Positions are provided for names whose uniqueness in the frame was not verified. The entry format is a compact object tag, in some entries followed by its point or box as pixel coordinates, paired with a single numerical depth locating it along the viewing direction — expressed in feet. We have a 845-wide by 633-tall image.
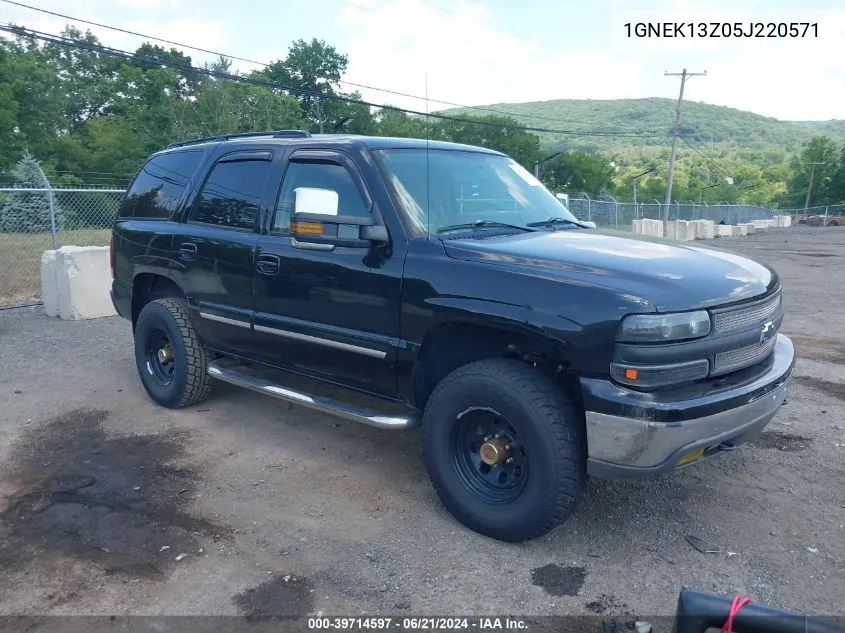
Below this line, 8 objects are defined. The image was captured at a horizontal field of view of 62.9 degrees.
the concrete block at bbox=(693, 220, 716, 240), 105.29
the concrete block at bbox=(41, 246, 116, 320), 29.58
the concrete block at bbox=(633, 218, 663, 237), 84.84
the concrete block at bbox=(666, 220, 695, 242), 96.22
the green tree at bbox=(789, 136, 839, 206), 275.39
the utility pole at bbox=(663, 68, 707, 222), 134.53
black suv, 9.92
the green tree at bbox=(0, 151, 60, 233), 51.11
